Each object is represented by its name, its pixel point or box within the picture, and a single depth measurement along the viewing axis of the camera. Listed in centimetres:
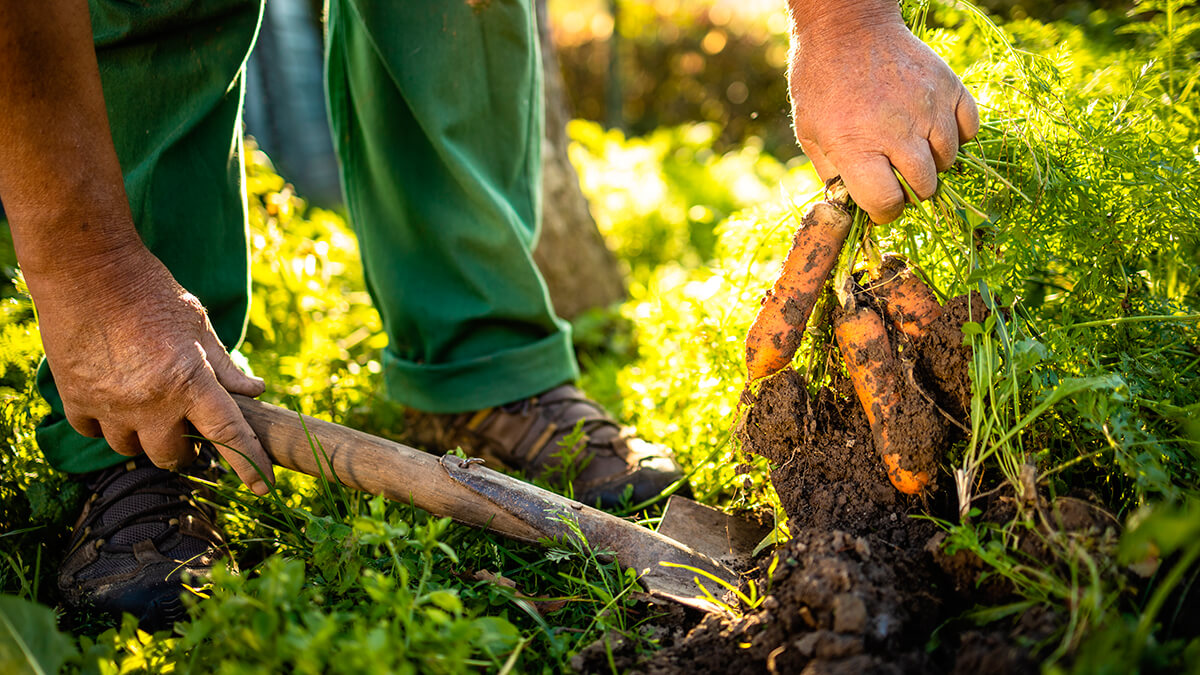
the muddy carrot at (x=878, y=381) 95
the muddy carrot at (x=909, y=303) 97
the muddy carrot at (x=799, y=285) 97
